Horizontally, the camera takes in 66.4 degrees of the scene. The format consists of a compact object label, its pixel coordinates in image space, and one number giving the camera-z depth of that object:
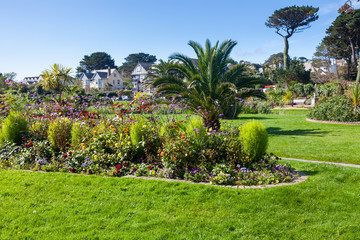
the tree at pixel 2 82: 50.71
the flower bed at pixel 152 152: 5.38
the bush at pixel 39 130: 7.78
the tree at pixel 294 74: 43.47
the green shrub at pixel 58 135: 6.94
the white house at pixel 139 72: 79.38
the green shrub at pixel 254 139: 5.49
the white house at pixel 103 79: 76.69
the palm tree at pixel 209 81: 10.23
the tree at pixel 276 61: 71.97
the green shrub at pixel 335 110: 13.55
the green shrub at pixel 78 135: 6.71
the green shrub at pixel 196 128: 5.80
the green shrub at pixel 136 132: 6.23
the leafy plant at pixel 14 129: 7.65
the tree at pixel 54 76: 24.77
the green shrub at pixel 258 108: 21.67
